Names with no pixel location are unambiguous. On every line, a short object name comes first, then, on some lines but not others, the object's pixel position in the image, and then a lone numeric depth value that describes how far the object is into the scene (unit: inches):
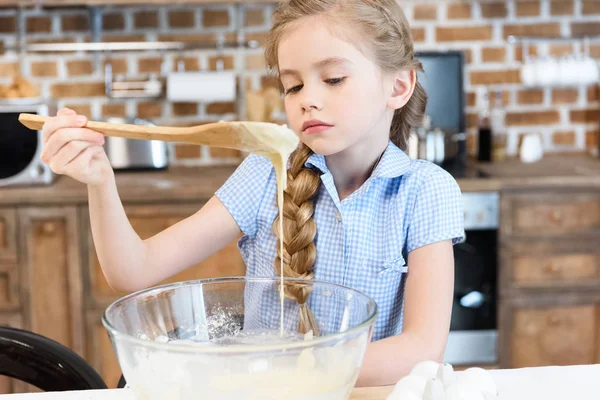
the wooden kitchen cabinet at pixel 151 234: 99.2
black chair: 42.1
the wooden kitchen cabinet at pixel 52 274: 98.4
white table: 35.2
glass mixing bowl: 26.8
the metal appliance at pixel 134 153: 112.3
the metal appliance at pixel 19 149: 100.1
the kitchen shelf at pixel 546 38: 120.7
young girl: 46.9
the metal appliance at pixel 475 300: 102.2
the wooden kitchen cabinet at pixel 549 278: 101.0
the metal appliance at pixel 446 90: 117.4
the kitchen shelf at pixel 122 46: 115.1
